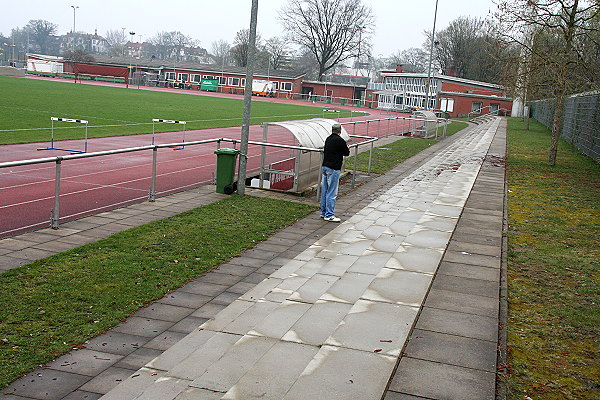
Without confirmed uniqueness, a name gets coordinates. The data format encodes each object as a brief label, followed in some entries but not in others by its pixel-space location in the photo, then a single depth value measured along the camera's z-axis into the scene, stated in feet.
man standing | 39.34
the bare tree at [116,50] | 580.30
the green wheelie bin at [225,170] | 46.06
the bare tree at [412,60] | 391.24
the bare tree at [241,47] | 354.95
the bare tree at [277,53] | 364.38
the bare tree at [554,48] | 68.85
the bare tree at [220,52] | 540.52
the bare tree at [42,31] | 629.51
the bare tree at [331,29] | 311.27
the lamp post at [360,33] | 313.32
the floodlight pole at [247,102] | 43.42
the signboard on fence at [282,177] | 49.98
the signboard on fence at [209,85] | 287.89
